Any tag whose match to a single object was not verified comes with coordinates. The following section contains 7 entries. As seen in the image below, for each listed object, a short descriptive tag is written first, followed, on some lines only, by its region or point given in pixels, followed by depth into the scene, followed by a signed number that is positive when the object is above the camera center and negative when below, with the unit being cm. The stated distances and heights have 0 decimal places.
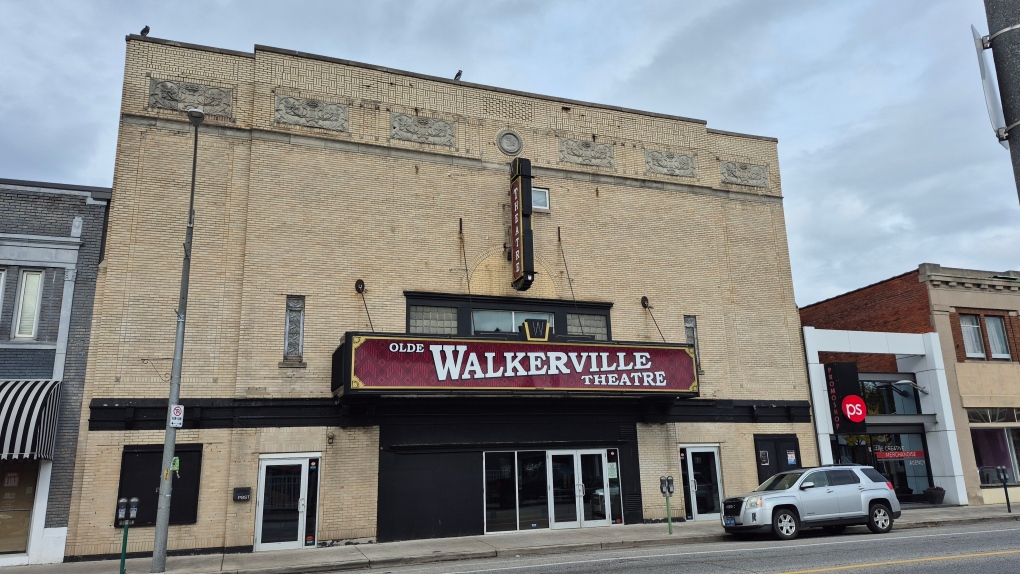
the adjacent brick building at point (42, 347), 1550 +319
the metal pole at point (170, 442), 1378 +88
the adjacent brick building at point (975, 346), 2467 +409
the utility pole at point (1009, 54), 383 +213
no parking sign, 1421 +137
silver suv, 1641 -74
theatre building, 1714 +427
